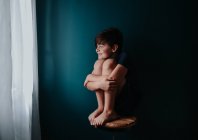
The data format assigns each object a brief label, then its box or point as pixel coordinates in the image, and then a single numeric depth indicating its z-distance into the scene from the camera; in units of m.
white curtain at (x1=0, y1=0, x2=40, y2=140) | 1.30
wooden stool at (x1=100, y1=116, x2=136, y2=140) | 1.38
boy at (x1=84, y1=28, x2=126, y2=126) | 1.42
